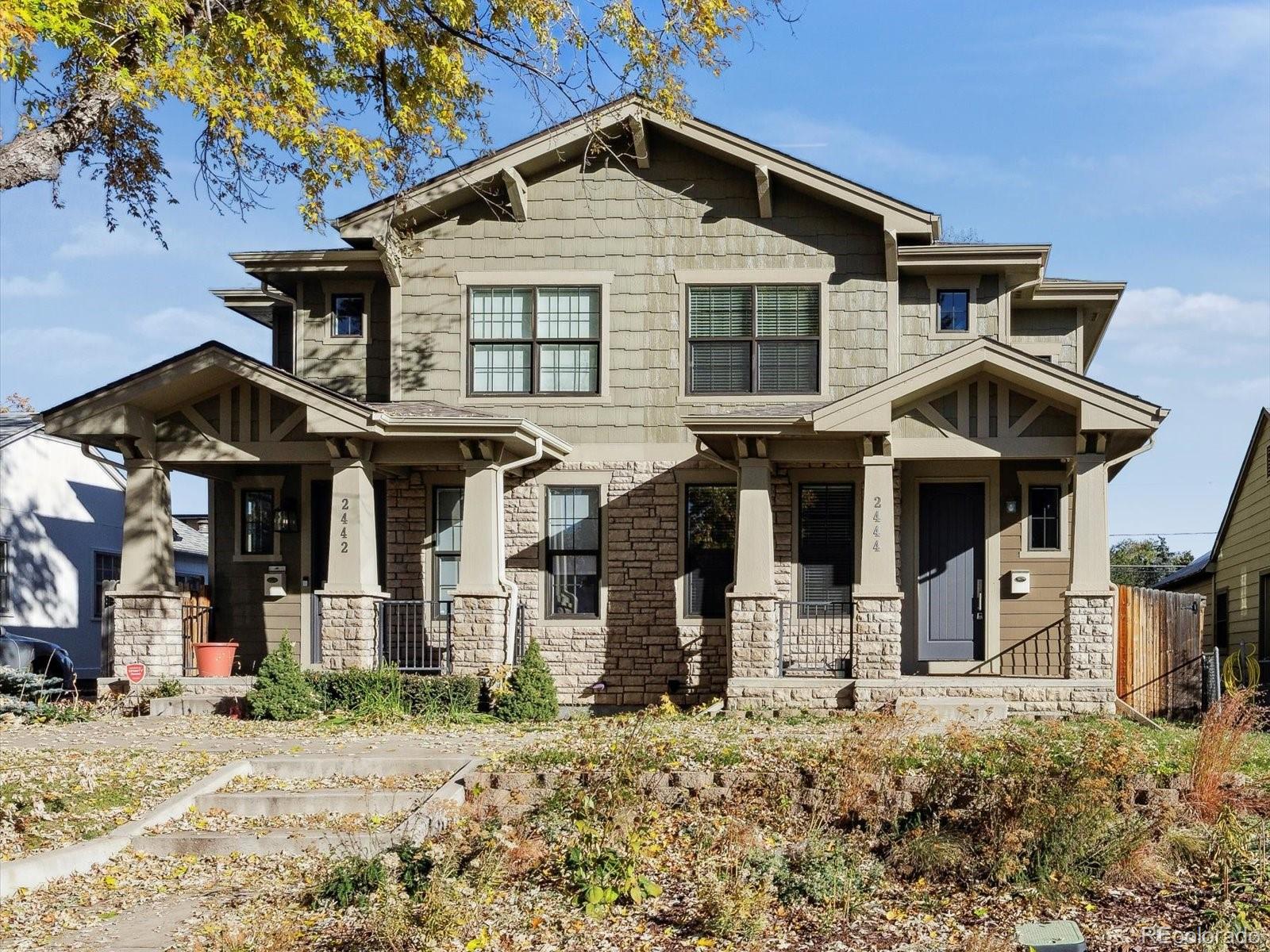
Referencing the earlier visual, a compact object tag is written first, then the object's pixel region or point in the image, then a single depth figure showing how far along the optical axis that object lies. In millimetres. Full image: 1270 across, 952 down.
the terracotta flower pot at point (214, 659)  16547
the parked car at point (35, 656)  19844
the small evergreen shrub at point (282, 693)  14859
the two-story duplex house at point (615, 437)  16234
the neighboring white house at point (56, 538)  24438
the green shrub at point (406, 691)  14984
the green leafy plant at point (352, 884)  7969
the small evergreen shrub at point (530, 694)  15094
